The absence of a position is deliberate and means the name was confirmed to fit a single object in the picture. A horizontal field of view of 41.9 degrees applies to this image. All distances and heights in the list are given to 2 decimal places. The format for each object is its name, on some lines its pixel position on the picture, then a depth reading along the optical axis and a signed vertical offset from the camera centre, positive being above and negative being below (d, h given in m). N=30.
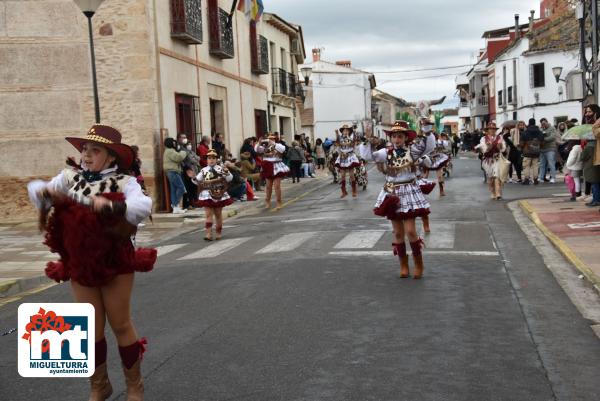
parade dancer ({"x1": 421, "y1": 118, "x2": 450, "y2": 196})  18.00 -0.78
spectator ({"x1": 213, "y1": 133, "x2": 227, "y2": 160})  22.59 -0.30
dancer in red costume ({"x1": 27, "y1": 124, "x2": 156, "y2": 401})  4.32 -0.51
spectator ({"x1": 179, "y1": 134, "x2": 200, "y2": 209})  19.19 -0.81
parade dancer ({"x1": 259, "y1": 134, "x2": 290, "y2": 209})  17.52 -0.62
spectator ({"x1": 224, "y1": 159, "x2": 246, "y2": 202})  20.83 -1.40
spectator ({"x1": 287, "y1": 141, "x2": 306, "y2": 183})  29.33 -0.96
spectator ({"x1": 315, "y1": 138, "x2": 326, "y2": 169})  40.81 -1.08
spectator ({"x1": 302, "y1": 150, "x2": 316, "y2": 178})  32.85 -1.43
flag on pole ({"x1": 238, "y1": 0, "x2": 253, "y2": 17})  24.48 +4.05
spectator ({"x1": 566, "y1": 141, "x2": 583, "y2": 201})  15.74 -0.86
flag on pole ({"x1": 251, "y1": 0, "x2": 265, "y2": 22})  25.38 +4.09
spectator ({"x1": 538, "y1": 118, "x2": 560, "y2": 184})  21.80 -0.78
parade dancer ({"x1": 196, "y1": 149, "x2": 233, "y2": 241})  13.05 -0.86
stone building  18.73 +1.41
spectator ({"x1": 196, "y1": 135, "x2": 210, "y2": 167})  20.72 -0.29
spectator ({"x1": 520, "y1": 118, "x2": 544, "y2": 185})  21.89 -0.75
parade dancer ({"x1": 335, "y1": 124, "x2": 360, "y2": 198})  20.34 -0.68
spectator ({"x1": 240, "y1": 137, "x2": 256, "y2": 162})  25.02 -0.32
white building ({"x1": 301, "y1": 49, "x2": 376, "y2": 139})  73.81 +3.49
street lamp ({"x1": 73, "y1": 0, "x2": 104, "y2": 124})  12.46 +2.11
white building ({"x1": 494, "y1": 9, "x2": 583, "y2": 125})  48.75 +3.12
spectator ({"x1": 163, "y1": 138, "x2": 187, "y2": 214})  18.56 -0.72
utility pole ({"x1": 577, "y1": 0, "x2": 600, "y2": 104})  17.72 +1.76
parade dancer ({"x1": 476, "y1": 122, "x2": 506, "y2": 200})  17.73 -0.69
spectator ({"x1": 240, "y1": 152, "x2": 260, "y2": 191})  24.00 -1.03
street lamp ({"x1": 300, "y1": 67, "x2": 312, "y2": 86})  36.03 +2.81
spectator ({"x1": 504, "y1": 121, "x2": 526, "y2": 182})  23.29 -0.86
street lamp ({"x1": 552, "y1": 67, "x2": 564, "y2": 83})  36.06 +2.36
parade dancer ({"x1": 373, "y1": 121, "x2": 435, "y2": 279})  8.54 -0.68
